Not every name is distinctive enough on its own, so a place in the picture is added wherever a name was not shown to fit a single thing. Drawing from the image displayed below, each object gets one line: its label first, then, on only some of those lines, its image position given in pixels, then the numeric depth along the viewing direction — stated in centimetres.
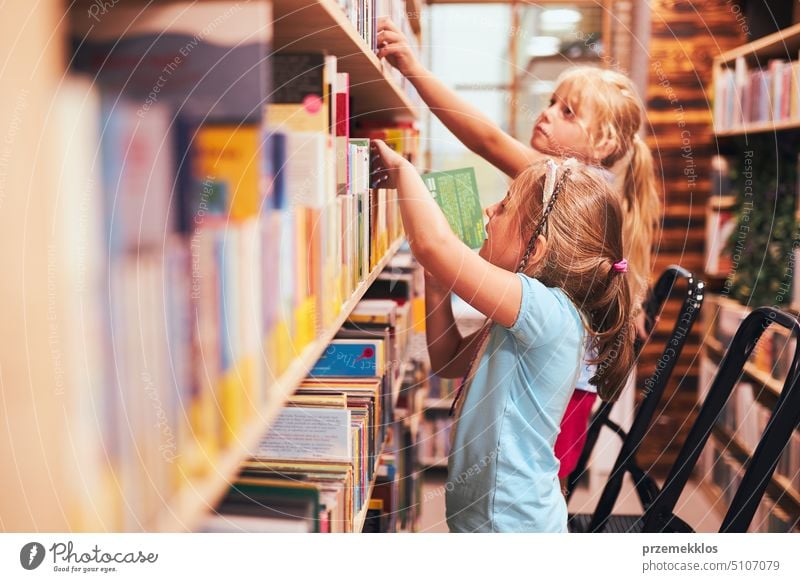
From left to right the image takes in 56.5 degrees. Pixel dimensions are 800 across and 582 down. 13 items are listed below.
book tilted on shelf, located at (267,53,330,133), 105
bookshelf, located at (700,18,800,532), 268
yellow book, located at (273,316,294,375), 92
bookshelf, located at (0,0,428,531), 66
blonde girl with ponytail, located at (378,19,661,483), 166
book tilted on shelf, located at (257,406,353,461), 126
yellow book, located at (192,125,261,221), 88
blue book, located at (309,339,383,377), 148
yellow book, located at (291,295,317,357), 100
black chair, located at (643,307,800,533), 118
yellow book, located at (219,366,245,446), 80
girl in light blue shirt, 130
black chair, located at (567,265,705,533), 158
